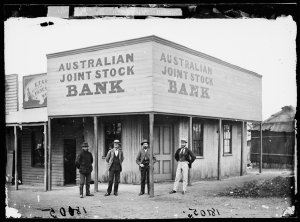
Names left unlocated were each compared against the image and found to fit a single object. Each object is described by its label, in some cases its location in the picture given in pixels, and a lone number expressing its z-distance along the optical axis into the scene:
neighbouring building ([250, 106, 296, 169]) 23.45
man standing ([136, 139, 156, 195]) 12.88
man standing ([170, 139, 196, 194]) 13.00
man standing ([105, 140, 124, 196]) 13.02
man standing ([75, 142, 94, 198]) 12.88
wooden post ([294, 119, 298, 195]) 8.84
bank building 12.98
